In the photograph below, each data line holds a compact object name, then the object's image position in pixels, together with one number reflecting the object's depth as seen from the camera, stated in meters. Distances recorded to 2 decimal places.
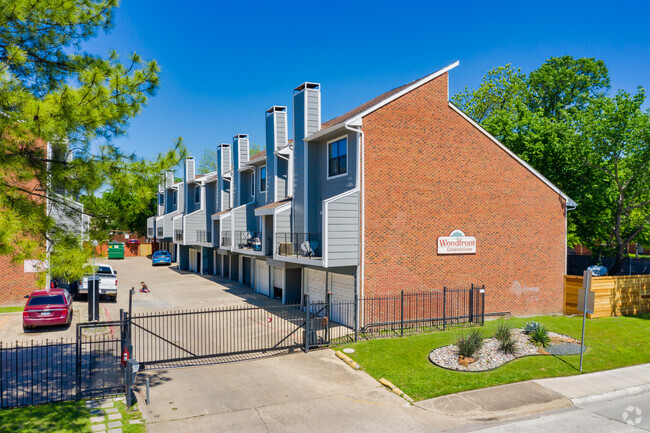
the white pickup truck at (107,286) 26.86
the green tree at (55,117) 8.61
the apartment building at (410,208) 18.83
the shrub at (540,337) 16.06
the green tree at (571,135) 27.68
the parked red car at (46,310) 18.67
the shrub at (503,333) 15.53
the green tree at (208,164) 79.12
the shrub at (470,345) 14.69
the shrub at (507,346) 15.17
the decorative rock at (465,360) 14.17
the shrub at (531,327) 16.87
